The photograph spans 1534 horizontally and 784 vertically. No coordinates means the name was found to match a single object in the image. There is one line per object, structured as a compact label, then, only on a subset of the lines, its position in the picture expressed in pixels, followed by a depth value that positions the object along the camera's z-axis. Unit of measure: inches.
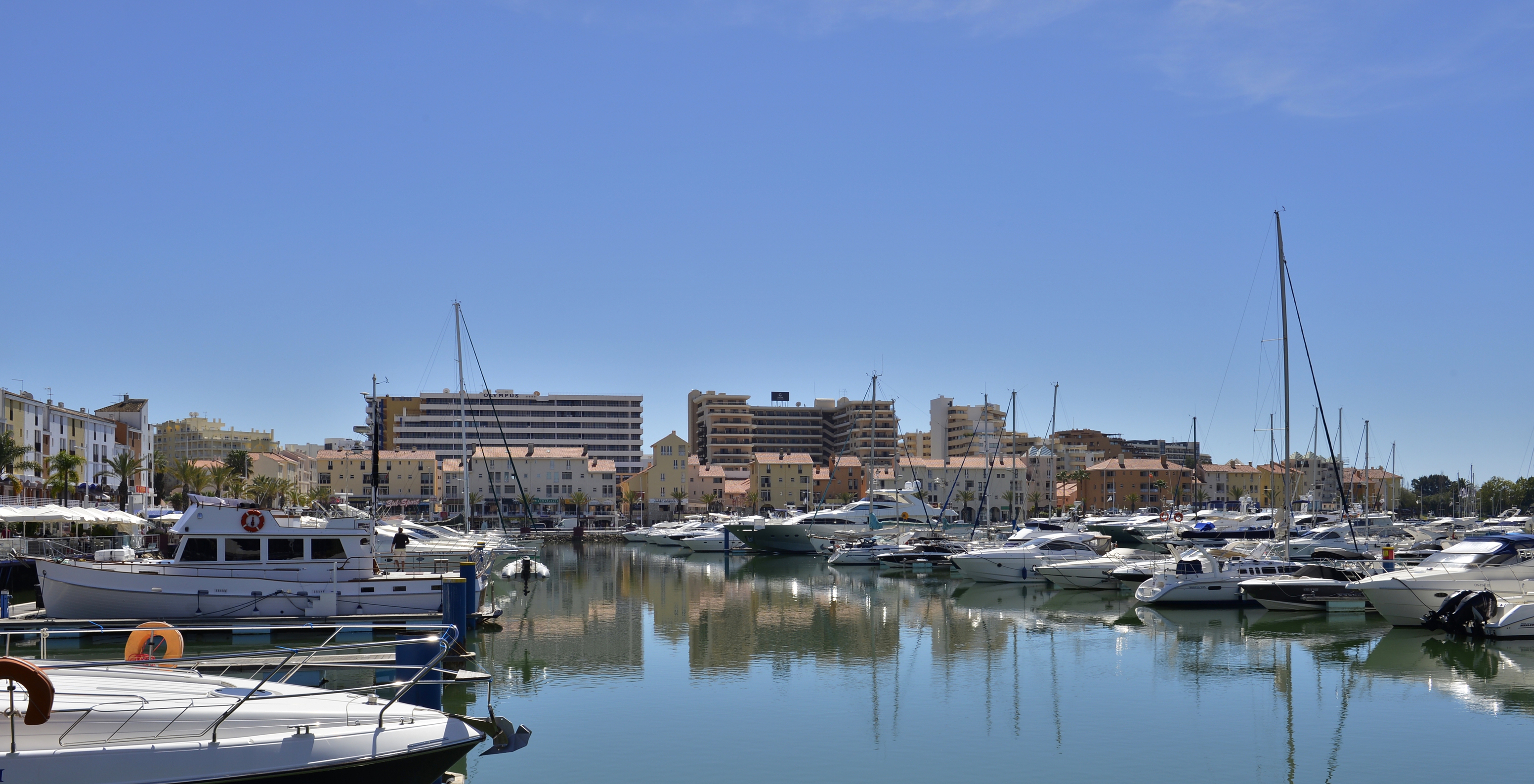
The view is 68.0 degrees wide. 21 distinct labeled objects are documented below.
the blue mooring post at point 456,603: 1237.8
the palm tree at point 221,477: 3769.7
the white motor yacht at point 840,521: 3189.0
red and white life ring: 1373.0
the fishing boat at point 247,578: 1325.0
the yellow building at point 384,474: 5890.8
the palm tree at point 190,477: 3503.9
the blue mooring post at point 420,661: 711.7
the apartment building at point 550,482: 5876.0
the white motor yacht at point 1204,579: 1689.2
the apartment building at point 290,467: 5565.9
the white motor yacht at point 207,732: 500.7
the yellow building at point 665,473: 6205.7
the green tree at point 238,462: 4670.3
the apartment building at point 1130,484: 6540.4
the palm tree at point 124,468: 2869.1
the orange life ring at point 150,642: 739.4
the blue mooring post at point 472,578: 1302.9
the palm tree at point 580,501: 5851.4
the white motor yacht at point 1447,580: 1400.1
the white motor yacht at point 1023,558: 2126.0
